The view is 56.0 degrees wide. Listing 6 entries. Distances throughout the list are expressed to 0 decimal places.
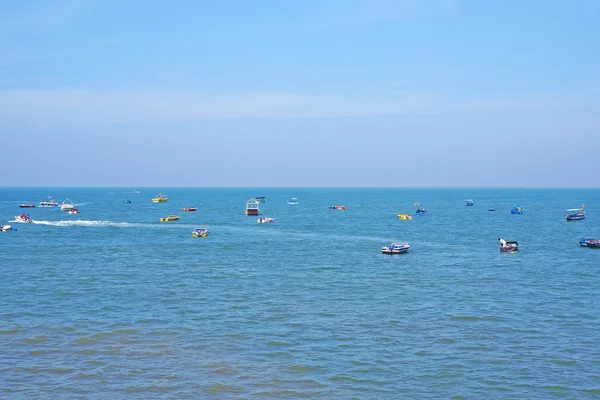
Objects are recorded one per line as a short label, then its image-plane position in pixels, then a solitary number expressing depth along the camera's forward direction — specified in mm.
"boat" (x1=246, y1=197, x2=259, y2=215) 170250
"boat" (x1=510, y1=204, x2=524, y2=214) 178000
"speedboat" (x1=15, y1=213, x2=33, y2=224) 137375
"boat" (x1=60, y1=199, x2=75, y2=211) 186300
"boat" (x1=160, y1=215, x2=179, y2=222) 144412
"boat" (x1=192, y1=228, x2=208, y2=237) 105812
